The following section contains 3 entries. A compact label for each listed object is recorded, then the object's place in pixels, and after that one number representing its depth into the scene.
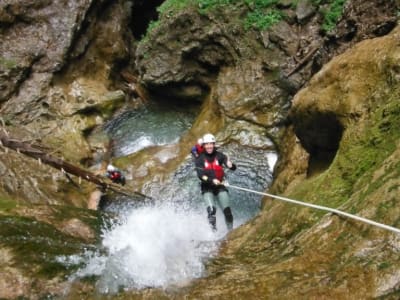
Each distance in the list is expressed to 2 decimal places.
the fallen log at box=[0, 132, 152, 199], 11.97
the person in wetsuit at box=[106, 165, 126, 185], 15.95
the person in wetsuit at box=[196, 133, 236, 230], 10.53
